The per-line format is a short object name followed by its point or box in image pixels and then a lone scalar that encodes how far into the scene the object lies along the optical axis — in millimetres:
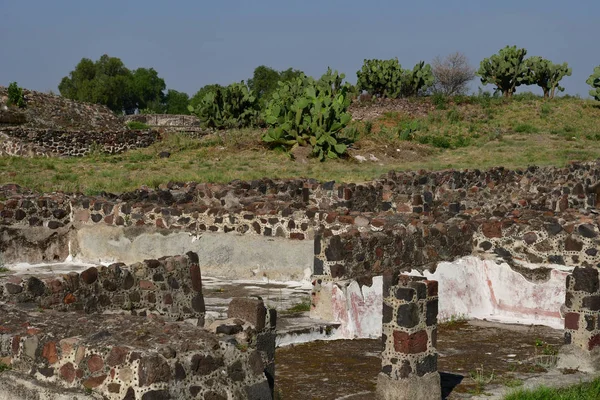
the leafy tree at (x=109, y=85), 77812
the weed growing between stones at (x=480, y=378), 8430
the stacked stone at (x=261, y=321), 6516
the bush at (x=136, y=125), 42094
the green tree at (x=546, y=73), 53875
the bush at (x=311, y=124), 29734
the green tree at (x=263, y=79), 91188
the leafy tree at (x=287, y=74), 89725
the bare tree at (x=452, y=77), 72688
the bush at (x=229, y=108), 38656
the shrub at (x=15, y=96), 35656
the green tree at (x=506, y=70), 54281
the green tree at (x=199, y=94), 83325
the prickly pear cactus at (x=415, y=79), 53181
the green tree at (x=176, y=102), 89112
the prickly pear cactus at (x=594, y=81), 51538
